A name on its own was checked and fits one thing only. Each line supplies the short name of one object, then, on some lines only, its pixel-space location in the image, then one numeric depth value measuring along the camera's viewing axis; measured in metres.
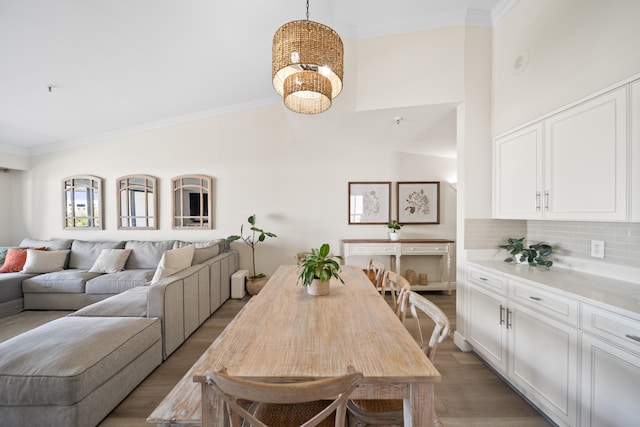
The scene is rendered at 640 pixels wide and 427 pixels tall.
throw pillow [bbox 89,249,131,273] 3.36
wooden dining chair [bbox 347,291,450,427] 1.02
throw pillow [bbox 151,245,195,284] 2.48
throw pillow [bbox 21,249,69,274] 3.29
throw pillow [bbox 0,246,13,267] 3.51
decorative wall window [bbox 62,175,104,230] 4.12
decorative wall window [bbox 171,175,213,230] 4.04
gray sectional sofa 1.32
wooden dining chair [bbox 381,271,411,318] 1.41
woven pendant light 1.46
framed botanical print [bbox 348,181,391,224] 4.02
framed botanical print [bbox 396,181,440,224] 4.03
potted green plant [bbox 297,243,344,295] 1.51
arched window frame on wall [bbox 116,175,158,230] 4.07
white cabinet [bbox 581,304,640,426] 1.07
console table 3.64
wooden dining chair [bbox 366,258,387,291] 2.07
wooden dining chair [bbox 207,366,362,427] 0.63
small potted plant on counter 1.95
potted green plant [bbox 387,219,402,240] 3.76
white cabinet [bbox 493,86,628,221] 1.33
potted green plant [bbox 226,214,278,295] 3.68
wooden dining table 0.79
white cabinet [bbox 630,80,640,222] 1.24
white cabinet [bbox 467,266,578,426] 1.33
